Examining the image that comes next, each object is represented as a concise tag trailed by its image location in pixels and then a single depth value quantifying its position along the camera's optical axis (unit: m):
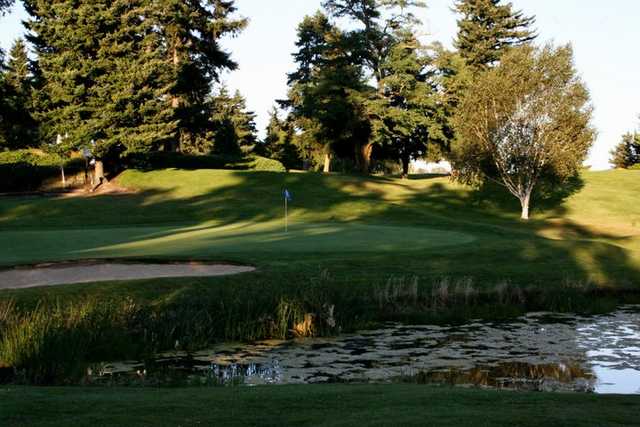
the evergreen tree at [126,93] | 54.62
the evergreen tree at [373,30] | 71.31
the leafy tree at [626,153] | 90.25
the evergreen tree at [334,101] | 68.94
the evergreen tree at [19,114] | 55.84
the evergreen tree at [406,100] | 67.62
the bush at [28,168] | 54.75
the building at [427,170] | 122.50
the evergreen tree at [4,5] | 32.22
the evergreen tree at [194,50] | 64.12
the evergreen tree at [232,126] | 88.94
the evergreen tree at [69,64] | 53.72
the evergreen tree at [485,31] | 81.56
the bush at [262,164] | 73.25
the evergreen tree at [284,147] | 96.62
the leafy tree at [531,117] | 49.62
